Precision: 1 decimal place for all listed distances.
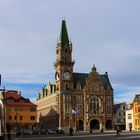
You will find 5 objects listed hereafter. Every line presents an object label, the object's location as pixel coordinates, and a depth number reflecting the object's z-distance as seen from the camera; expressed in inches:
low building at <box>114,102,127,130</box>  3963.1
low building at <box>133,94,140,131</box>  3307.4
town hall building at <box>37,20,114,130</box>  3481.5
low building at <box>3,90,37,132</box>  2968.4
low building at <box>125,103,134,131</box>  3503.8
